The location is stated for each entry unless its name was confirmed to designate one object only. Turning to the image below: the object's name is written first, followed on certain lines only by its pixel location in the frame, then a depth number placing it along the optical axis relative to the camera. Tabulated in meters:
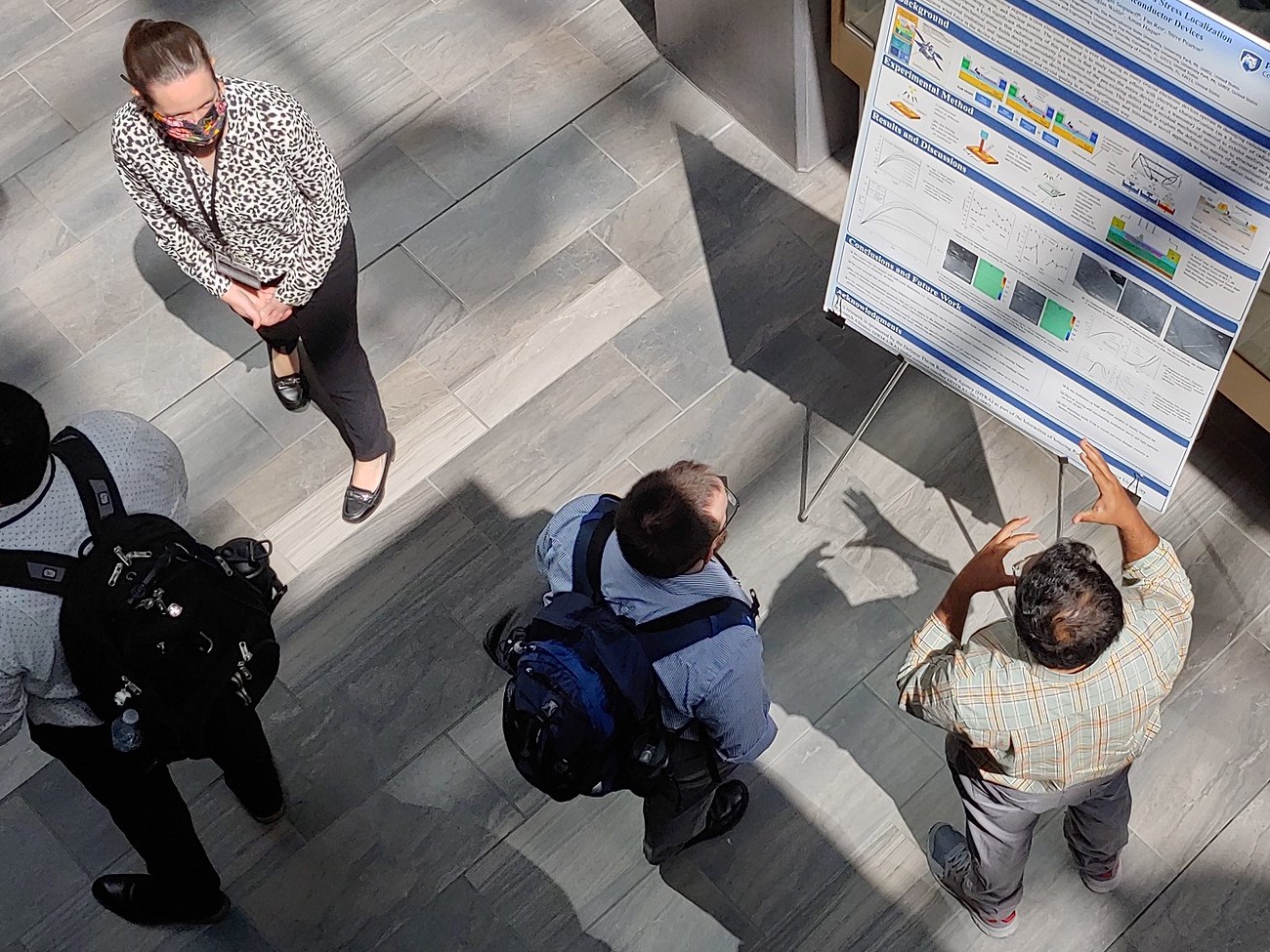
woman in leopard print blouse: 2.71
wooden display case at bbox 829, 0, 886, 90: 3.60
